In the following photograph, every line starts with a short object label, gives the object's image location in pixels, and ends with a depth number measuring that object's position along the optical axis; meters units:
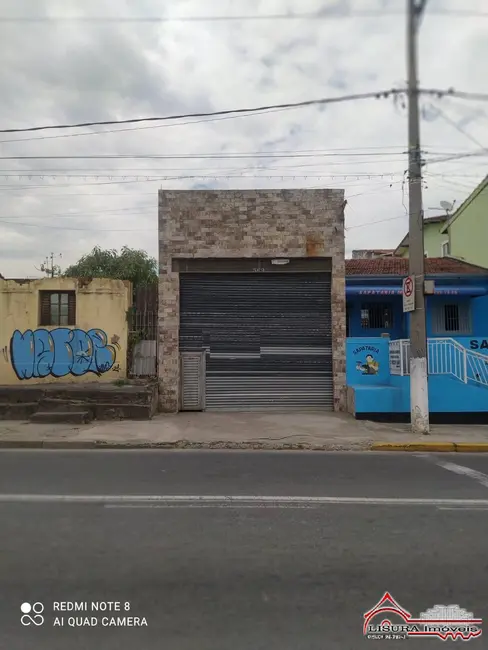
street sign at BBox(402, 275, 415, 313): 11.20
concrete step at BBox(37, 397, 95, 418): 12.39
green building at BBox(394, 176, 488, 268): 21.66
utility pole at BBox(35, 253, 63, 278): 33.69
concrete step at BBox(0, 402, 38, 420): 12.60
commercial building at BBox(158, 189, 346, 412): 14.32
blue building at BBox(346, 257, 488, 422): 12.91
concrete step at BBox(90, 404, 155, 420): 12.67
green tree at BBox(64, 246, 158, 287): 34.35
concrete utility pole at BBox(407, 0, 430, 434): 10.84
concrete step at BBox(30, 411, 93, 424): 11.95
